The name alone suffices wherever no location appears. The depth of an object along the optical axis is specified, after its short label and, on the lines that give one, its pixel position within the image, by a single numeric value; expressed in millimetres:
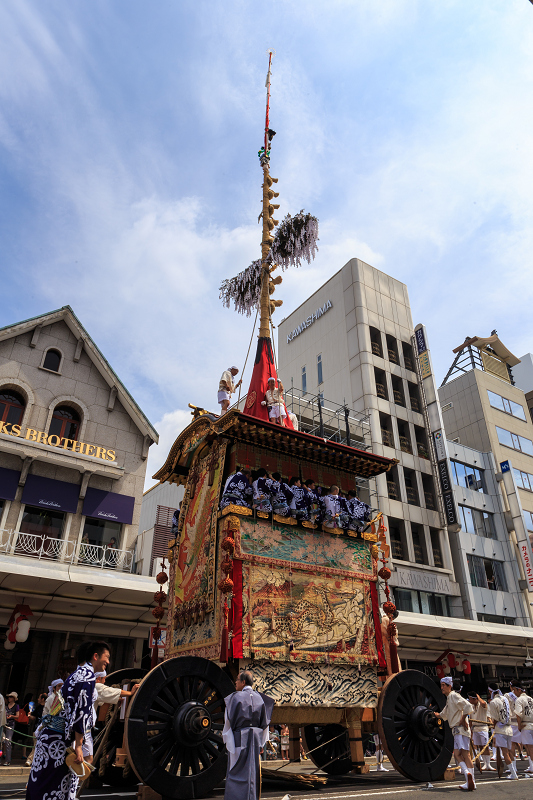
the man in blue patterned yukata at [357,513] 10477
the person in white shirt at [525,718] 12641
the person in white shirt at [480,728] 12656
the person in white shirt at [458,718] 9312
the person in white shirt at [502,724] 12453
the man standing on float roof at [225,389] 11758
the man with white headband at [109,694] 7332
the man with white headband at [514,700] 12930
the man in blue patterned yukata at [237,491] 9320
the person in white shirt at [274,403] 10977
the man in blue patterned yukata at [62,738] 4773
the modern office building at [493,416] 37062
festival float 7191
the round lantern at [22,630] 15516
